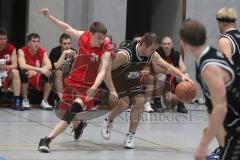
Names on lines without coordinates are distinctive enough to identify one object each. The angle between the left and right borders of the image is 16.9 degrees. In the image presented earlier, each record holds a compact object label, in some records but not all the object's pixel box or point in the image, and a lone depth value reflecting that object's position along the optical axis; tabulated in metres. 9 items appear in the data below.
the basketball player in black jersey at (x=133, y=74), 11.81
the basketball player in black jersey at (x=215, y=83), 6.27
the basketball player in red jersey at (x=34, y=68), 17.29
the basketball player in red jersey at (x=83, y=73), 11.36
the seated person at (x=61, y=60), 17.12
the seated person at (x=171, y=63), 18.11
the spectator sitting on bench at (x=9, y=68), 17.07
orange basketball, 12.38
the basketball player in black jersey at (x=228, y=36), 9.44
